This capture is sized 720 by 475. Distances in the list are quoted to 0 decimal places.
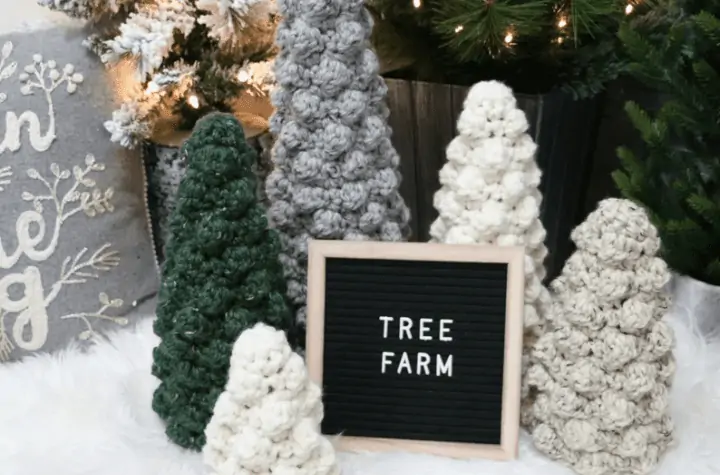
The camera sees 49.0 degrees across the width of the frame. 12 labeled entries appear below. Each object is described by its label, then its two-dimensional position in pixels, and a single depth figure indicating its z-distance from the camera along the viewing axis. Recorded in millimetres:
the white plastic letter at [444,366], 835
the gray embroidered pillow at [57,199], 1000
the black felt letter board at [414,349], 830
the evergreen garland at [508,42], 1063
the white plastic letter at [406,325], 837
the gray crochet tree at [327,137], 866
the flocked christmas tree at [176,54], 1015
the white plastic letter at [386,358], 841
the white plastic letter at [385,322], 841
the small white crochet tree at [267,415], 712
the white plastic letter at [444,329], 833
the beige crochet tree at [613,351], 775
